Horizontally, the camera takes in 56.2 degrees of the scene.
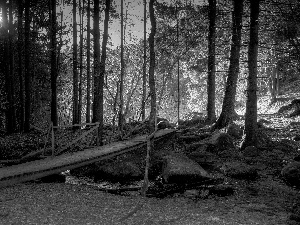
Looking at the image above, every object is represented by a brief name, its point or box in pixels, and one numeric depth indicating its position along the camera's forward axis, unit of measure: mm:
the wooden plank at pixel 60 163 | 6396
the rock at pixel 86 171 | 9445
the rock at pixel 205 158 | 10352
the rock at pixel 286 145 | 11254
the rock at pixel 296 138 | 12742
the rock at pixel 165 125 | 21025
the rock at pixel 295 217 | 5367
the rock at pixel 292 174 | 7763
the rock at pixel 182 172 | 8055
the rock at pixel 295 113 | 20844
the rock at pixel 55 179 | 8203
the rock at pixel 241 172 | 8422
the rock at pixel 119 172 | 8977
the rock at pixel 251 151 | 10800
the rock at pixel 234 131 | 14273
